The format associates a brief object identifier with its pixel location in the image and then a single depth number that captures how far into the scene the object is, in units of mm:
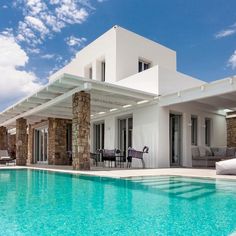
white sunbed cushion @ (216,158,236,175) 9297
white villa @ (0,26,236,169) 11859
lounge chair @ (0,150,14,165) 19325
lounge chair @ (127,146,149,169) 13789
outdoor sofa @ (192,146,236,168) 14469
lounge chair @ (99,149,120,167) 15086
